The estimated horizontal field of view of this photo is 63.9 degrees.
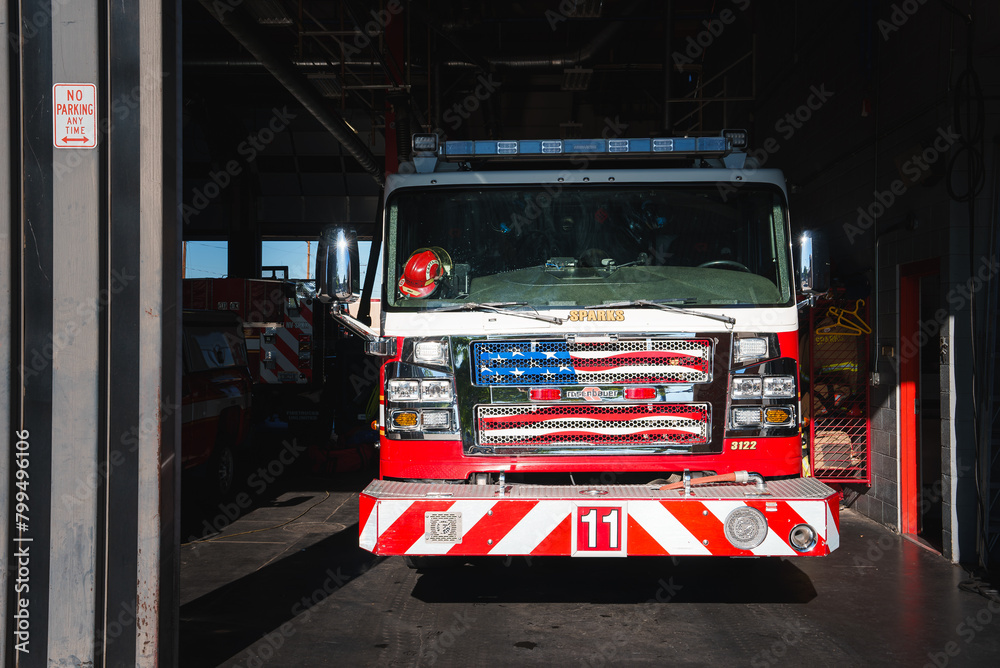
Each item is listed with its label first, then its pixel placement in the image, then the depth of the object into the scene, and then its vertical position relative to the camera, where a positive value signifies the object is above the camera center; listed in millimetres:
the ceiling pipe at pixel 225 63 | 12688 +4468
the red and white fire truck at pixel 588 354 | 4176 -78
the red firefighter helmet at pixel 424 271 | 4770 +420
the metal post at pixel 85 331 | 3232 +51
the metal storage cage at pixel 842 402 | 7523 -605
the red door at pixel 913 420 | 6703 -694
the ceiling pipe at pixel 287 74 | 7477 +2925
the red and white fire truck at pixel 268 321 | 14094 +379
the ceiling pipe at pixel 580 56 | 11703 +4224
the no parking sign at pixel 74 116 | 3273 +931
